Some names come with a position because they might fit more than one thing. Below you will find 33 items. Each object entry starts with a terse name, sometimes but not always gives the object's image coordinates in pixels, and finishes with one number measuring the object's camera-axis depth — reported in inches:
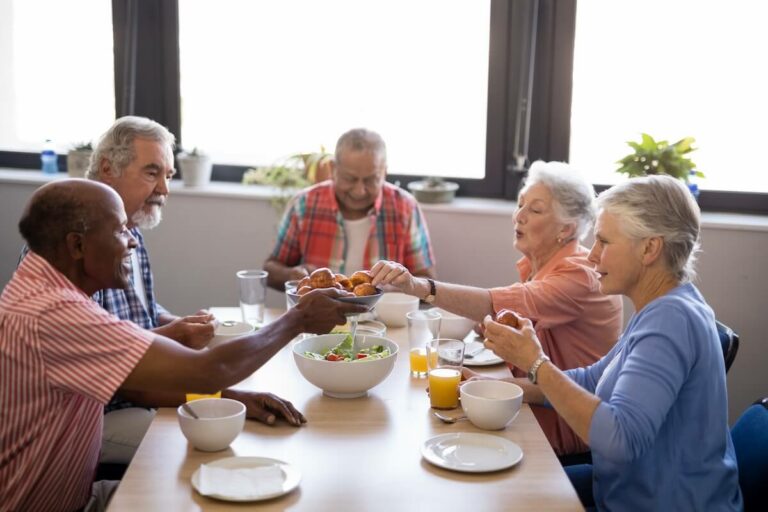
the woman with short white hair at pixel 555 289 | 104.7
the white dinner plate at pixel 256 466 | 66.6
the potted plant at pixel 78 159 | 168.4
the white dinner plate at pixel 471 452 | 73.0
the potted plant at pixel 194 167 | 165.6
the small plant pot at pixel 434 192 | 156.6
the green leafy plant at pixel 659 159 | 144.3
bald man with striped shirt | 69.3
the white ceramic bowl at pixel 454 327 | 110.5
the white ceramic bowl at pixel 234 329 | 100.9
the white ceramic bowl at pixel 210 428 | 74.0
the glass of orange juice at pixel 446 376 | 86.0
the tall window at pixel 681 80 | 148.3
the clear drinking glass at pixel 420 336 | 93.5
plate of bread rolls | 87.0
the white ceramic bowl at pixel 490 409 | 80.0
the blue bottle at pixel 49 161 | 176.2
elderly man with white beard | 95.5
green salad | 89.4
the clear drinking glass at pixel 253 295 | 106.9
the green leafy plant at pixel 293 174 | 159.5
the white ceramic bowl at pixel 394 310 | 115.2
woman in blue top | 73.6
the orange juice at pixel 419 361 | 95.6
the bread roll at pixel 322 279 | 89.9
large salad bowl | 86.0
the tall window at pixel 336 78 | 160.4
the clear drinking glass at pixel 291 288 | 102.0
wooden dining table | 67.1
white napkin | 67.3
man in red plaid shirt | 143.3
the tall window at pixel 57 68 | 175.6
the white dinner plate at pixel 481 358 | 99.7
